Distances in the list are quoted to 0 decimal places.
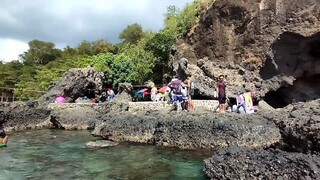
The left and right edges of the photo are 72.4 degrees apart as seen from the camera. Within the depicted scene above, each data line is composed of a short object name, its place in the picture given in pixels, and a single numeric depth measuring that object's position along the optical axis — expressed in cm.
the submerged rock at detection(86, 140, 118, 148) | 918
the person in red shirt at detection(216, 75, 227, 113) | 980
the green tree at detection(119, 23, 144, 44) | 4288
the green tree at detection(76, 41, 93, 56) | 4044
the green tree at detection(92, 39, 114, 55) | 3824
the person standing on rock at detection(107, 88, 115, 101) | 1811
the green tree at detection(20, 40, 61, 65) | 4168
